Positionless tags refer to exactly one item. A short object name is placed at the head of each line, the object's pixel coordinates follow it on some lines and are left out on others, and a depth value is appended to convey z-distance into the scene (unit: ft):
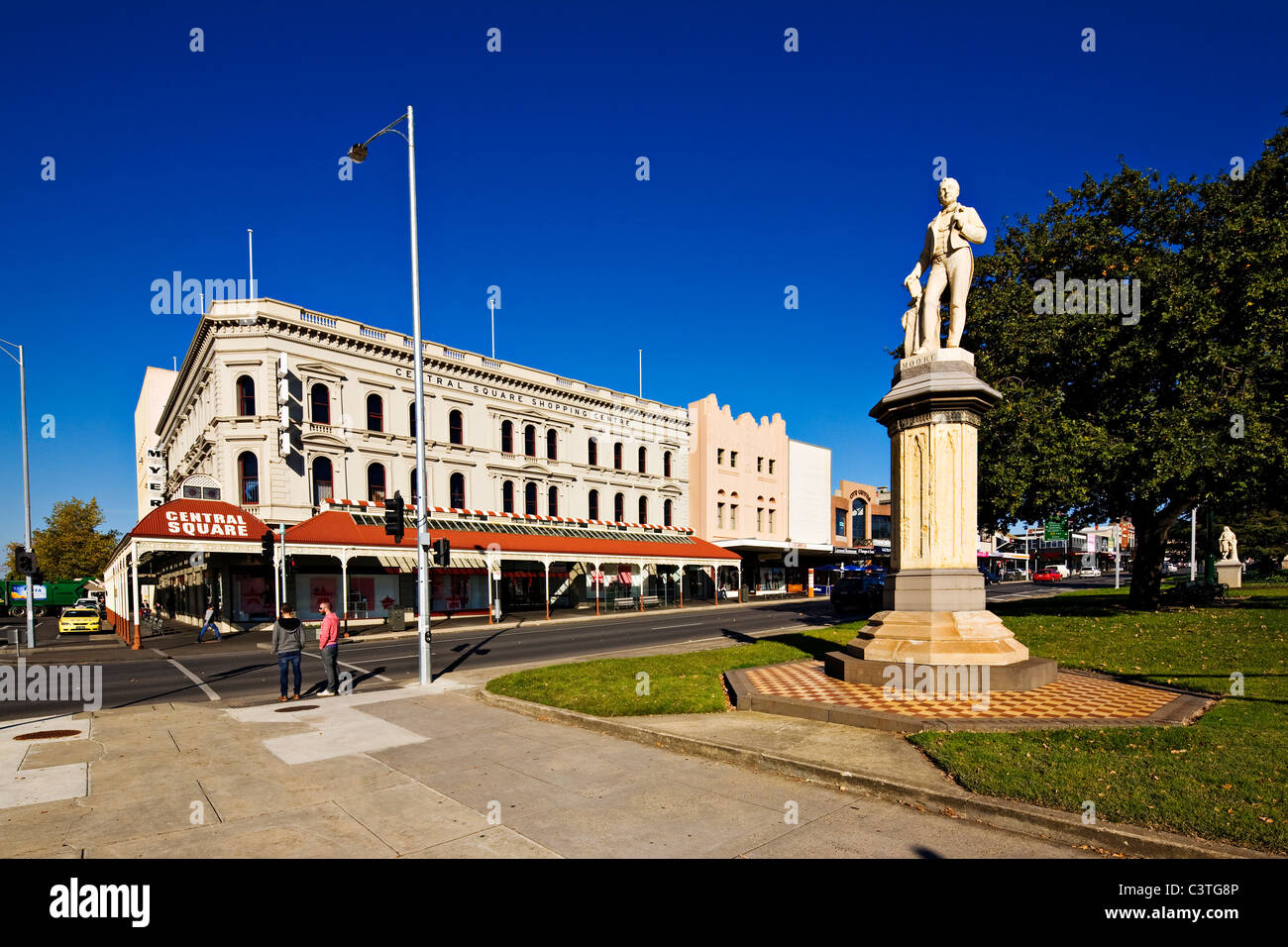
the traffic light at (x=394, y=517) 48.16
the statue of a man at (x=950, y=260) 37.17
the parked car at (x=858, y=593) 105.70
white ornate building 99.50
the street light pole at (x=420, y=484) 44.57
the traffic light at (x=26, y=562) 77.87
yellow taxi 103.96
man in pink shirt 39.93
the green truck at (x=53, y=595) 182.94
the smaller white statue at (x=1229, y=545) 118.52
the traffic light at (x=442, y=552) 48.43
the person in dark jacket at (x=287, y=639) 38.09
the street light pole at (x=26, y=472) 89.30
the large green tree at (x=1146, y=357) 54.34
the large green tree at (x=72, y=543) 203.92
